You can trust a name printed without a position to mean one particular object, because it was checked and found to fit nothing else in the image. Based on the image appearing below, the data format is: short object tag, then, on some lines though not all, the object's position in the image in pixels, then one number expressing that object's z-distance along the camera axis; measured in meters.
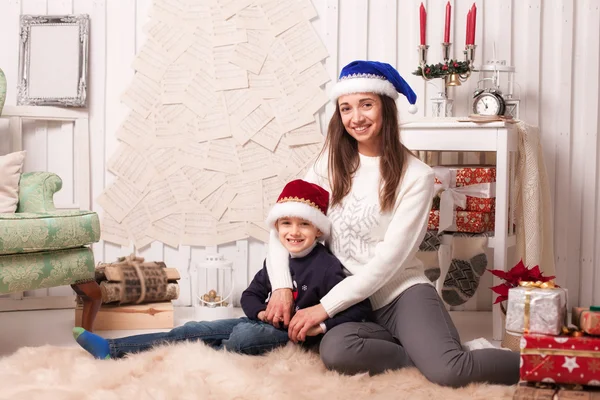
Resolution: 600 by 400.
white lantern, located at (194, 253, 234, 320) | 3.12
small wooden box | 2.88
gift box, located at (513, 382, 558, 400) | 1.67
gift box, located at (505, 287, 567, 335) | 1.74
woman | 2.02
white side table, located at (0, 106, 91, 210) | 3.22
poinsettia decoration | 2.25
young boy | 2.19
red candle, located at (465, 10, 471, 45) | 2.96
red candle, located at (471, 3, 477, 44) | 2.92
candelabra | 2.99
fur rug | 1.83
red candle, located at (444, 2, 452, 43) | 2.94
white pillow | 2.79
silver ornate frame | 3.28
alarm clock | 2.94
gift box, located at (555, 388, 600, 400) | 1.65
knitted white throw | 2.83
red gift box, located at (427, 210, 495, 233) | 2.82
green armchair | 2.46
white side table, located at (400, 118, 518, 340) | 2.71
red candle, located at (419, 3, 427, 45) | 2.98
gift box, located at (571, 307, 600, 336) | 1.69
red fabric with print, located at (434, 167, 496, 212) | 2.83
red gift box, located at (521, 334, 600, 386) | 1.68
